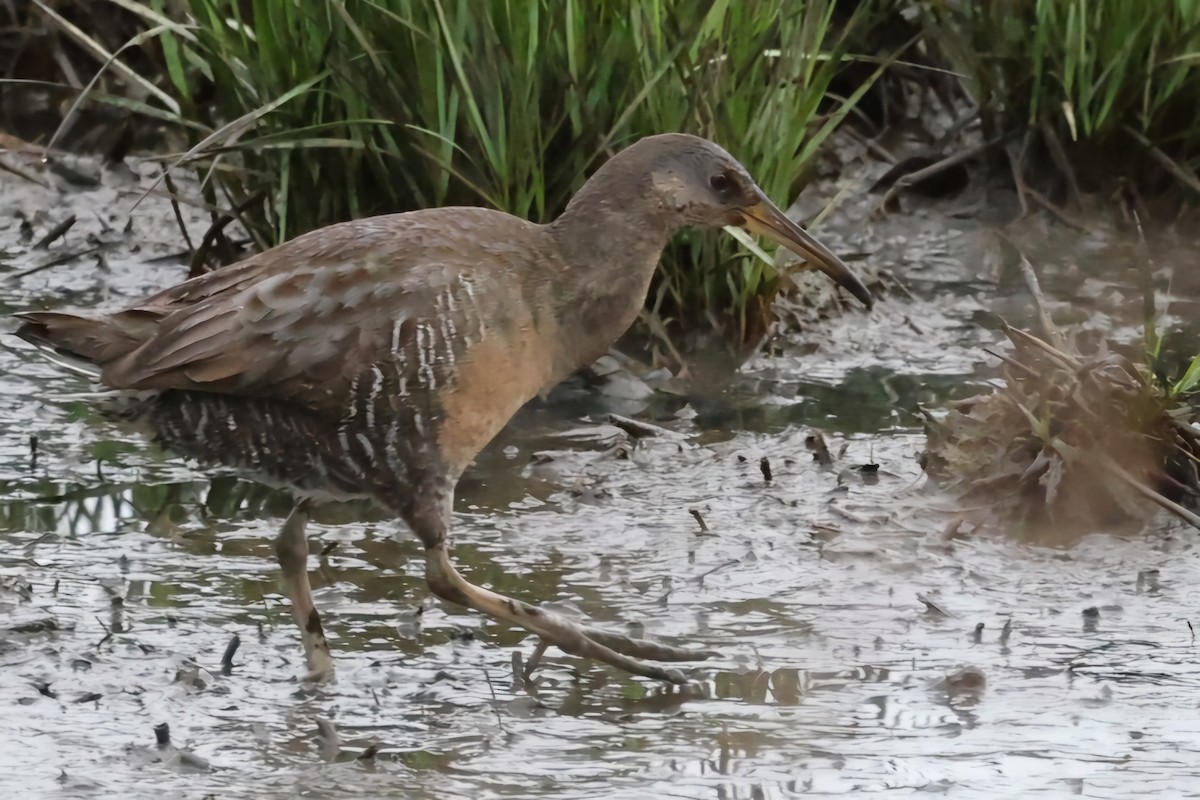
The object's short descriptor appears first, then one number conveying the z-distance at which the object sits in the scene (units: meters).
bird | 7.48
